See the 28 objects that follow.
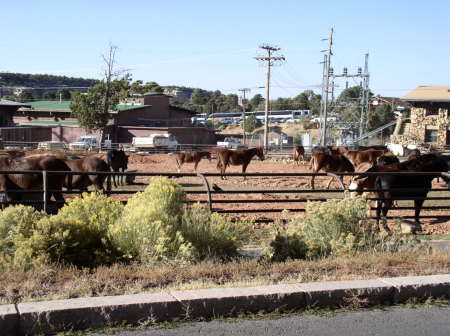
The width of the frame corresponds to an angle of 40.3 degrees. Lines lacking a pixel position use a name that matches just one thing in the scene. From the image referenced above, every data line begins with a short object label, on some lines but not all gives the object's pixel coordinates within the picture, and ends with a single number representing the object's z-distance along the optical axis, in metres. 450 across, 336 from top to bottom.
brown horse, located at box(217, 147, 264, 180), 28.58
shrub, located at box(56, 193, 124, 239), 7.30
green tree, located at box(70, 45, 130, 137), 58.78
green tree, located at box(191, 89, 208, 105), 159.25
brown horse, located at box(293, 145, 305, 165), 38.91
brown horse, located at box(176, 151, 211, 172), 31.78
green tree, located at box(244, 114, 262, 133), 100.88
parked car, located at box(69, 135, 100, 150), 53.53
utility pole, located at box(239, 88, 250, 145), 86.36
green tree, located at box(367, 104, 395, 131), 84.38
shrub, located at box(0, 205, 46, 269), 6.46
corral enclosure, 14.76
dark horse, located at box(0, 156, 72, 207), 13.21
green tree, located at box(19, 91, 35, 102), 112.62
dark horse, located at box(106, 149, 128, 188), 23.23
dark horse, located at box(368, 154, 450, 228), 13.11
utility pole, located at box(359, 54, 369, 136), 55.89
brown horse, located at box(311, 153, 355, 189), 24.02
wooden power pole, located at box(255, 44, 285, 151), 59.77
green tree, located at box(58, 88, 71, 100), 120.61
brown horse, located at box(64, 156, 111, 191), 16.75
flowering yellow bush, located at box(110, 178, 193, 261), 6.82
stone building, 53.69
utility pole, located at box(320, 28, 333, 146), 53.56
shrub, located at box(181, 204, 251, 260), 7.31
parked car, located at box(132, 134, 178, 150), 55.09
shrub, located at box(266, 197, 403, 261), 7.68
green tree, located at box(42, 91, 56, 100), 129.12
